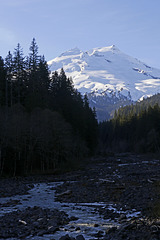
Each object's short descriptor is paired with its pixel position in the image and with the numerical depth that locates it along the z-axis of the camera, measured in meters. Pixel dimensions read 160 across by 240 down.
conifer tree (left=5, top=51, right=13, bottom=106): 56.59
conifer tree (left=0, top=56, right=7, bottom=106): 53.50
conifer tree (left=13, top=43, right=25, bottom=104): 57.99
